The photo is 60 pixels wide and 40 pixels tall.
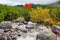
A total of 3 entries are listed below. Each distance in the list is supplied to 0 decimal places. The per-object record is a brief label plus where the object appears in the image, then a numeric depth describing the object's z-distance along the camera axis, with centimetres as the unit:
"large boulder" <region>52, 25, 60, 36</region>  227
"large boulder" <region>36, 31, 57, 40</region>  186
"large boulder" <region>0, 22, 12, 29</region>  237
